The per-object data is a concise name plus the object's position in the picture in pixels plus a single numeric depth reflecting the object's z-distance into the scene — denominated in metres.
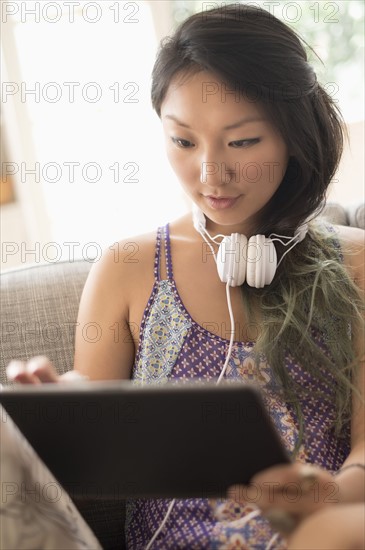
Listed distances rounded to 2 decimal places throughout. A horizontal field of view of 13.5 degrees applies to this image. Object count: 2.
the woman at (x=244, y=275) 1.74
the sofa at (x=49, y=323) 1.86
